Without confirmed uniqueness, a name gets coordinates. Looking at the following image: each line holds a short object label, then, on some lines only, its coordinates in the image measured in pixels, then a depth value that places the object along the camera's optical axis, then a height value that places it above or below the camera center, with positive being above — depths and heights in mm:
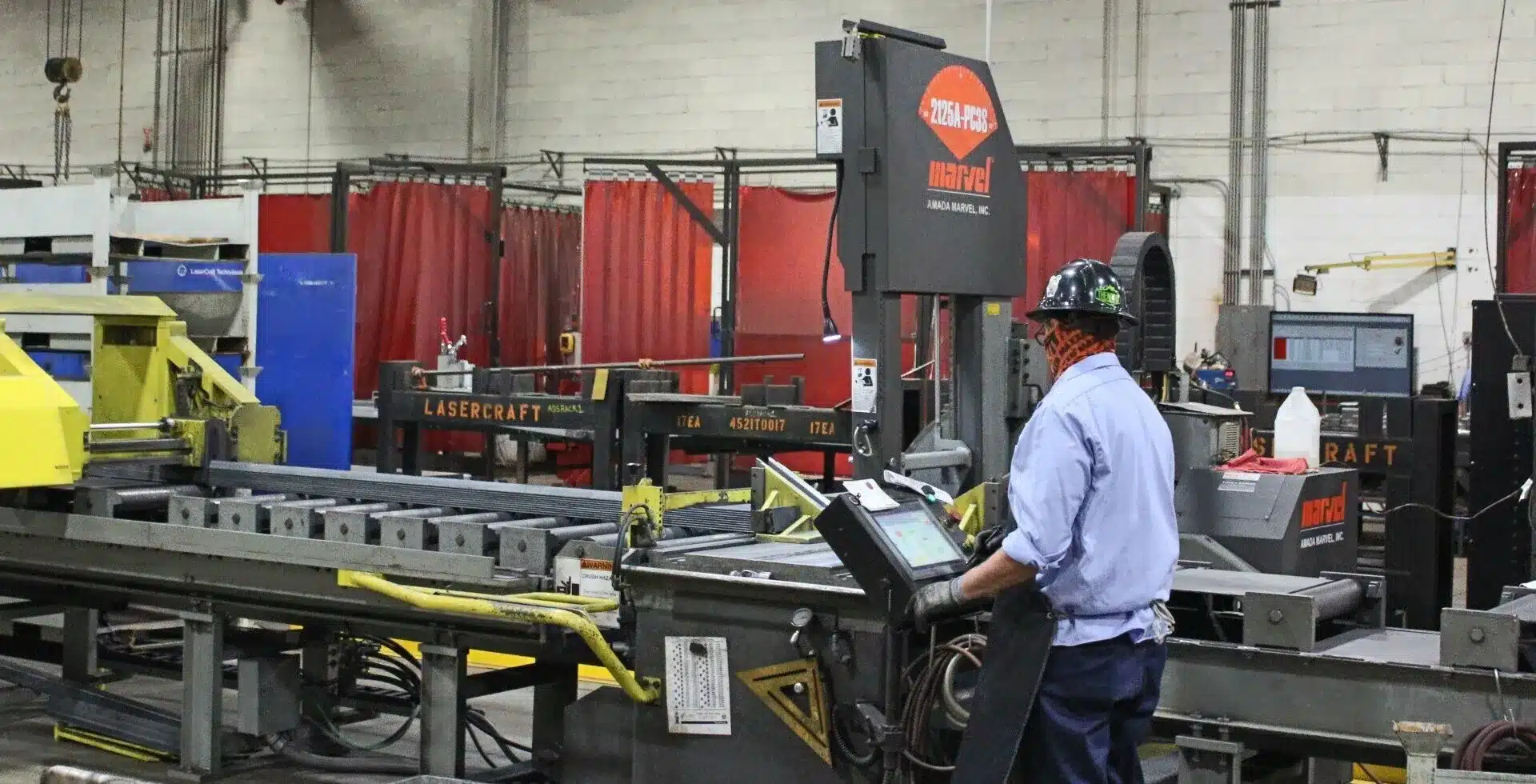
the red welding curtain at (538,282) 13805 +917
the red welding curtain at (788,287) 11867 +781
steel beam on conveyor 4742 -316
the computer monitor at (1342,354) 9242 +312
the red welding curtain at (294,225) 13773 +1343
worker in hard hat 3150 -296
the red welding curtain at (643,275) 12188 +873
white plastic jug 5164 -81
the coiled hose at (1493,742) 3232 -638
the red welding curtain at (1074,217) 10883 +1220
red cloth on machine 4801 -165
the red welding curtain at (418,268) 13070 +953
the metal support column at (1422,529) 7016 -497
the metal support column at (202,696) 5004 -944
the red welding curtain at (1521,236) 9992 +1061
